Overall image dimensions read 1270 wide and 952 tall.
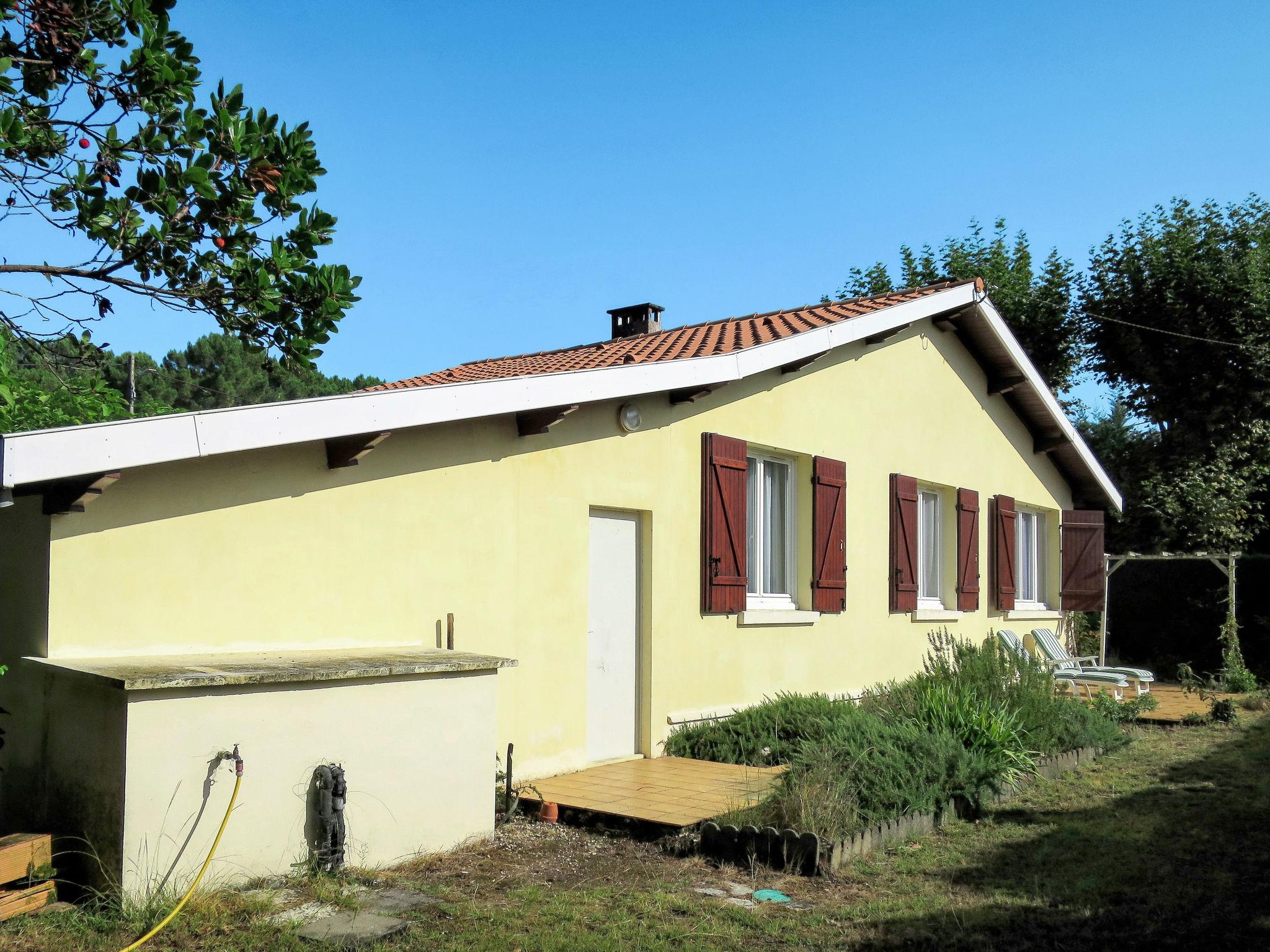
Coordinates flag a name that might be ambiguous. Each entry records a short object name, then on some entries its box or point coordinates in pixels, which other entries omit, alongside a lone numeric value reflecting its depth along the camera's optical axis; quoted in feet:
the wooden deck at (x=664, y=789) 20.74
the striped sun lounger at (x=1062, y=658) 43.88
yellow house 15.61
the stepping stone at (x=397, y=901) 15.28
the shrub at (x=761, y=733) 25.75
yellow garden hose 13.20
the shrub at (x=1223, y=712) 37.88
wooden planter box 13.98
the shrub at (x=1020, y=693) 27.96
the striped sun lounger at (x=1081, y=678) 42.29
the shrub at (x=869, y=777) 18.99
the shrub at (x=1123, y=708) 33.68
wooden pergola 50.06
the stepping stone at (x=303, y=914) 14.38
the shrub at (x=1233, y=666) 47.67
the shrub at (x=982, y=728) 24.15
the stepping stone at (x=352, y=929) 13.83
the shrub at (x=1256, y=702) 42.24
